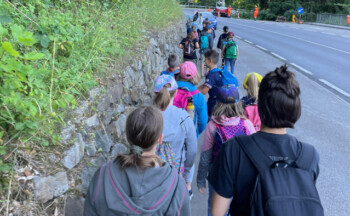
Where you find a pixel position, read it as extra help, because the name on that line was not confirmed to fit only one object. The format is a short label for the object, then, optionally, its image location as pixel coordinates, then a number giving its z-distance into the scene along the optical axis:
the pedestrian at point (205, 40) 9.46
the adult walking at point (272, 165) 1.49
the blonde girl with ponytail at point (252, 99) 3.26
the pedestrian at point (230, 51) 8.34
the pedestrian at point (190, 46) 8.24
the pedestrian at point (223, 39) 8.95
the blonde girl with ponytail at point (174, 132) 2.60
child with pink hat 3.49
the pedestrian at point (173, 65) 4.50
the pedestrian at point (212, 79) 4.36
